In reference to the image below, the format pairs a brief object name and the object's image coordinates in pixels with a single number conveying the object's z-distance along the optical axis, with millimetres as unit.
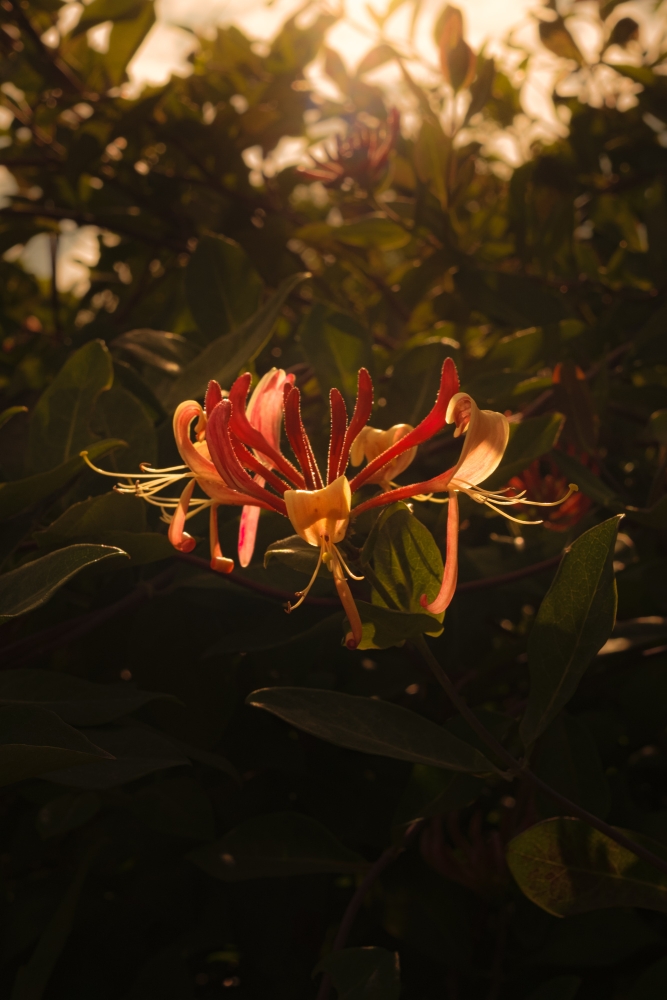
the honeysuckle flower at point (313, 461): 276
